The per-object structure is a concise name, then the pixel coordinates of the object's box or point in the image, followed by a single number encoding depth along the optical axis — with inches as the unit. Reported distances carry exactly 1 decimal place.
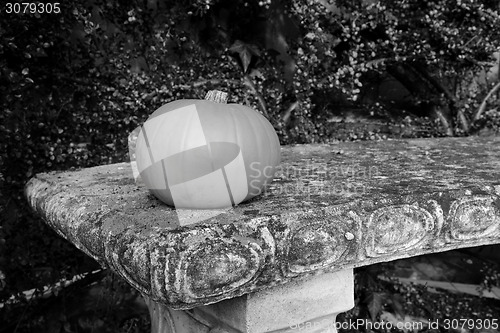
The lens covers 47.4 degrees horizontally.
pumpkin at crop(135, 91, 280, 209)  36.2
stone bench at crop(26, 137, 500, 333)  30.2
